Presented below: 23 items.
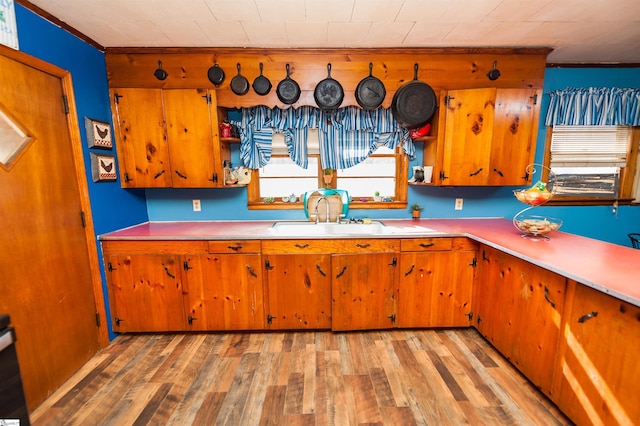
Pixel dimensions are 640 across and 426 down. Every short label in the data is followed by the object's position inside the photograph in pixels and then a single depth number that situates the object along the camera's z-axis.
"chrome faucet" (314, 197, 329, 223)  2.64
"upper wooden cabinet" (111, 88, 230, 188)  2.22
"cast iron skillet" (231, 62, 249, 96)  2.29
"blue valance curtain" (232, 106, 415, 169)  2.54
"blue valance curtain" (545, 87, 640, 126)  2.52
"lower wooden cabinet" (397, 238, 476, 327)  2.20
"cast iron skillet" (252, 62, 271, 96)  2.30
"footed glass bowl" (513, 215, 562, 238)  1.92
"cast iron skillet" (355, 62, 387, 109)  2.31
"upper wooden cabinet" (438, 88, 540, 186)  2.24
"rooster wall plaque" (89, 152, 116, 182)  2.05
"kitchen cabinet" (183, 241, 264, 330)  2.16
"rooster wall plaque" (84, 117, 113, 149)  2.01
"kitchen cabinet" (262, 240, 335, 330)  2.17
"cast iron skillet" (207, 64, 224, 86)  2.27
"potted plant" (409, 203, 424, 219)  2.73
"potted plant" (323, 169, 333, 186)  2.69
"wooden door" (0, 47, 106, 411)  1.50
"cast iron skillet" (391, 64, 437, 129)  2.31
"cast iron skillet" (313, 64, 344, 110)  2.30
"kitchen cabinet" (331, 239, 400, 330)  2.19
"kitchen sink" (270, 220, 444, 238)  2.58
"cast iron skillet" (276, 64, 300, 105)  2.30
